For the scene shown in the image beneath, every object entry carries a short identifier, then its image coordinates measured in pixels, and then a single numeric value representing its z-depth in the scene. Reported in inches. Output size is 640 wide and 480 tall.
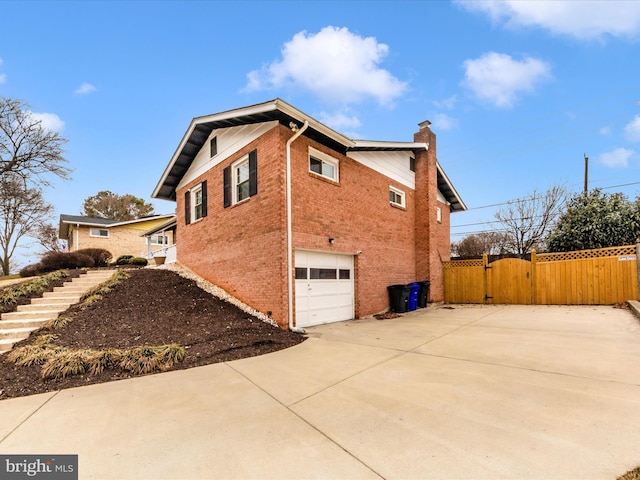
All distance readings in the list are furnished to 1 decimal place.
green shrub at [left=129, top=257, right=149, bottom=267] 675.4
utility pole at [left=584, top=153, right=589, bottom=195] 792.7
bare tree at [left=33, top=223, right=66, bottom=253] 1167.3
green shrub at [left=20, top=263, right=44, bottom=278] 494.6
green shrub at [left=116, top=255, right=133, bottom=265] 697.5
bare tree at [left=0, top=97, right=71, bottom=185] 605.6
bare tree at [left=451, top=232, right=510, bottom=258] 1003.9
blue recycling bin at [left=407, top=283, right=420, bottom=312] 442.9
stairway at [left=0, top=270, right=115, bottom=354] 233.5
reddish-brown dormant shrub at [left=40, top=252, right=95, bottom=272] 495.5
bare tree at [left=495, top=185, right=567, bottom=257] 783.7
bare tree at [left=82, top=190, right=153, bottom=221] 1433.3
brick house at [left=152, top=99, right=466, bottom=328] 312.3
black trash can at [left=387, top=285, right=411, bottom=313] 427.2
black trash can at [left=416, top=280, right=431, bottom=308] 477.7
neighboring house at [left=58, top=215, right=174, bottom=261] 912.9
